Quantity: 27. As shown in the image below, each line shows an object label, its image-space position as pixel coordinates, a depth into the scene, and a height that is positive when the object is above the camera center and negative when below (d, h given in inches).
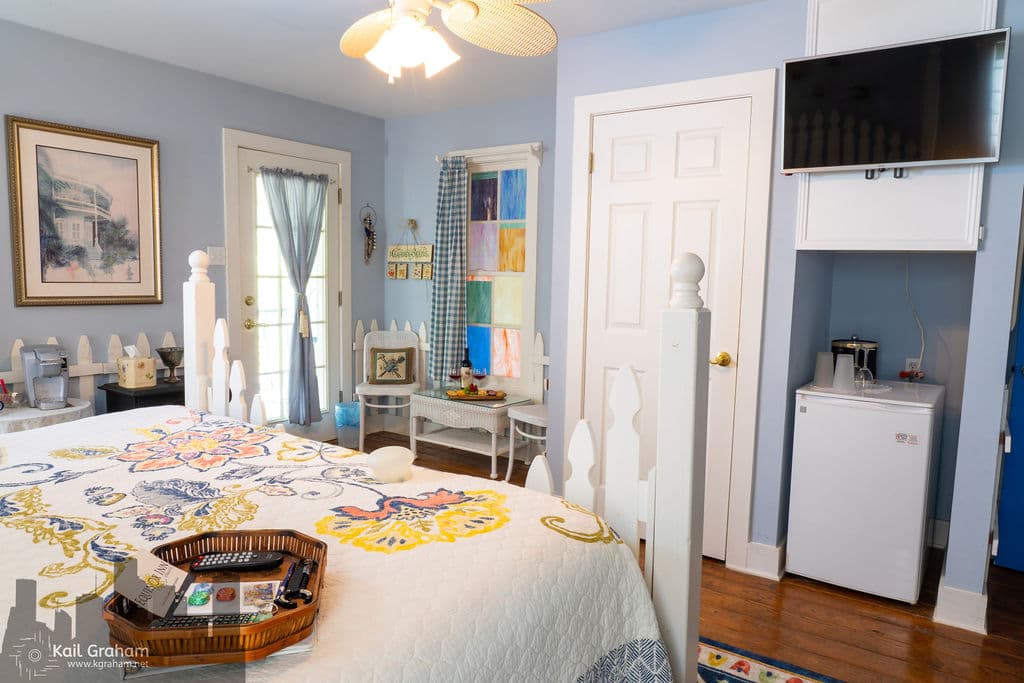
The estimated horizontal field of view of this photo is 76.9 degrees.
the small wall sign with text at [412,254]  193.0 +10.3
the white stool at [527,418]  155.2 -30.8
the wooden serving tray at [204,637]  33.8 -18.9
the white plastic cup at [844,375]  110.6 -12.9
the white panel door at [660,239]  113.0 +10.3
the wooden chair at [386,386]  184.4 -28.8
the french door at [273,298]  165.9 -3.7
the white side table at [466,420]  162.7 -33.8
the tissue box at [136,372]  134.4 -19.3
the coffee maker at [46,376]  122.4 -18.7
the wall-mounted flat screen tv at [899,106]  88.2 +28.5
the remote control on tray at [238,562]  42.1 -18.5
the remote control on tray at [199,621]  34.7 -18.5
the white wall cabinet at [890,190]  93.1 +16.9
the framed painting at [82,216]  126.4 +13.1
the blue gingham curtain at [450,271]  182.5 +5.1
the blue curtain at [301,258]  173.9 +7.2
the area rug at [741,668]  84.1 -49.6
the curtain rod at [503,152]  168.9 +37.6
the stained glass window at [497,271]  177.3 +5.4
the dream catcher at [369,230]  195.8 +17.1
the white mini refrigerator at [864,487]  100.3 -30.2
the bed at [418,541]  38.8 -19.6
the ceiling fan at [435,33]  68.5 +29.3
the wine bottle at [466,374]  175.9 -23.2
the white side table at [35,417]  114.8 -25.7
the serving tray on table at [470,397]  167.6 -28.0
